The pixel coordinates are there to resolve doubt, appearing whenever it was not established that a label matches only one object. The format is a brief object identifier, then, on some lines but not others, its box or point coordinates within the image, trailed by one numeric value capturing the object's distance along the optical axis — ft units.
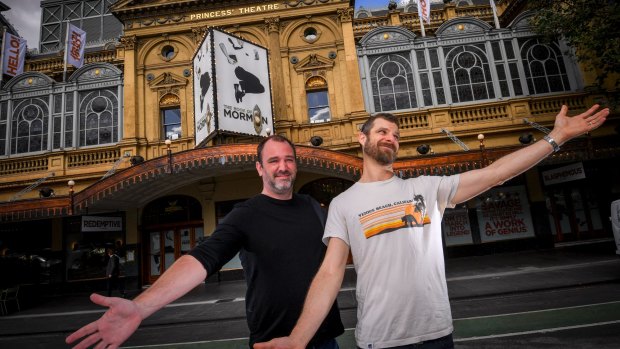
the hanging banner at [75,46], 56.13
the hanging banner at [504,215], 51.19
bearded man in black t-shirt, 7.38
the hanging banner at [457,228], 51.08
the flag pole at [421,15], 54.39
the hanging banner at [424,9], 54.29
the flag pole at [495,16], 54.47
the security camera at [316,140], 48.42
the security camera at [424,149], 43.86
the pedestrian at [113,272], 43.62
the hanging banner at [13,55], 56.70
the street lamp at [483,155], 37.89
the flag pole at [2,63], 56.13
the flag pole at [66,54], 55.77
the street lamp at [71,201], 40.86
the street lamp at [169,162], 39.91
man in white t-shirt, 6.59
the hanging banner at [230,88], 46.06
